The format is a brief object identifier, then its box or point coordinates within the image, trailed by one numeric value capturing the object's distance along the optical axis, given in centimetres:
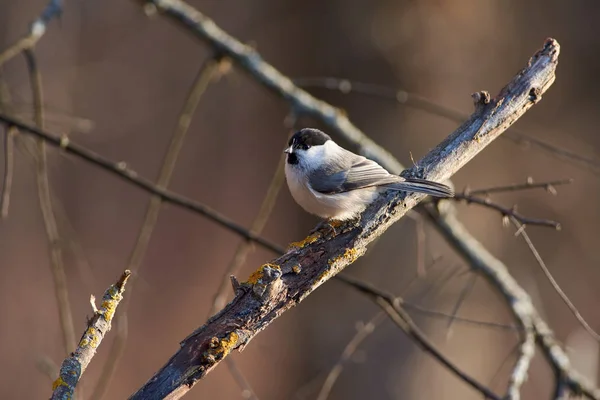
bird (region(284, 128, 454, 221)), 494
